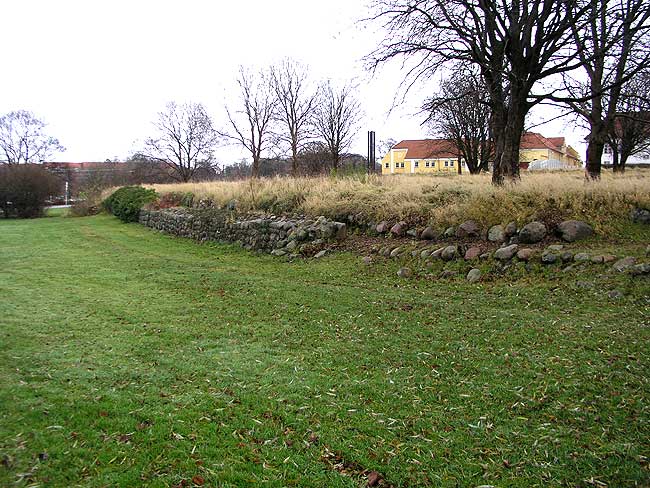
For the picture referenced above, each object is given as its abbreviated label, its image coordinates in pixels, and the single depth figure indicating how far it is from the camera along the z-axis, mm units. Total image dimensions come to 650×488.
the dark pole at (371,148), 23344
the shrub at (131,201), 21297
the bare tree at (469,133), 26180
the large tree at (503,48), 10672
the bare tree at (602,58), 9758
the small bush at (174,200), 18300
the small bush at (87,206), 26594
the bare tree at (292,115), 33375
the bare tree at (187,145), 42094
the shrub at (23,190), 26109
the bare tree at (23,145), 48625
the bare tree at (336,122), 37125
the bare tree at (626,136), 23297
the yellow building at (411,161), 61719
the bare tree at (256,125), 35312
